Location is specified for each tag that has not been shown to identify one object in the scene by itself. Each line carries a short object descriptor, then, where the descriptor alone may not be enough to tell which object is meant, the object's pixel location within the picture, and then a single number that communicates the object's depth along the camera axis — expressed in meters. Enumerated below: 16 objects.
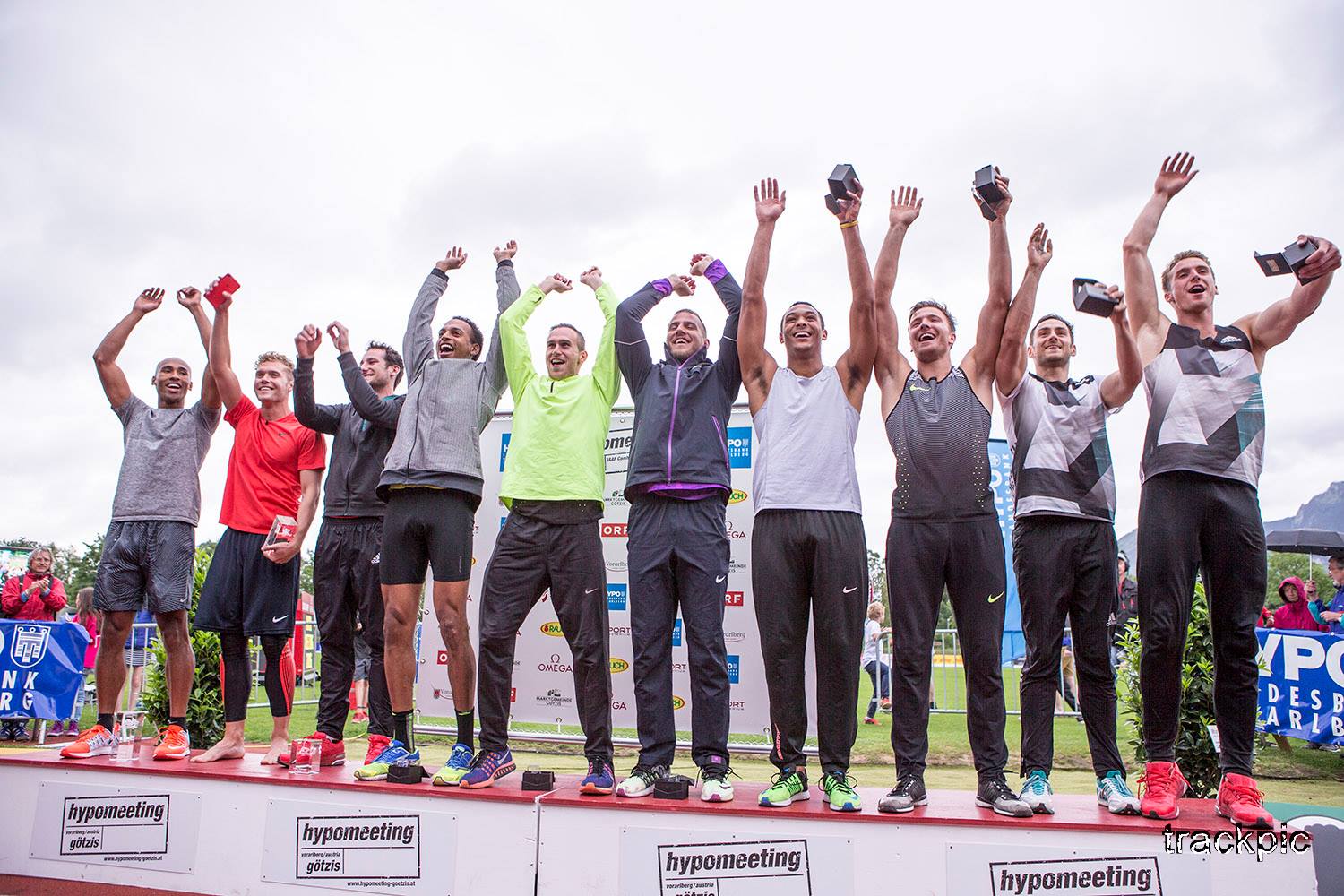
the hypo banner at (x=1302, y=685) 7.41
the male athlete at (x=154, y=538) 5.09
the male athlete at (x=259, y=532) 5.00
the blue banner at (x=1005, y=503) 10.35
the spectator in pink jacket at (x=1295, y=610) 9.41
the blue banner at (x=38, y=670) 9.42
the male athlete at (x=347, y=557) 4.93
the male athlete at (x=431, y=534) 4.45
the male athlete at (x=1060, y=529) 3.85
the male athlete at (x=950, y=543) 3.72
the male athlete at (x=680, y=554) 3.96
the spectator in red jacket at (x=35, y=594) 10.26
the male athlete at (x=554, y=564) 4.24
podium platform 3.35
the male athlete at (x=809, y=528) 3.84
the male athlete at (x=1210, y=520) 3.64
